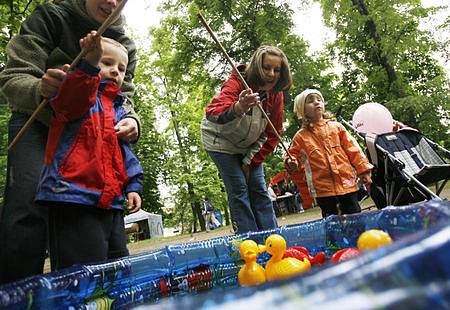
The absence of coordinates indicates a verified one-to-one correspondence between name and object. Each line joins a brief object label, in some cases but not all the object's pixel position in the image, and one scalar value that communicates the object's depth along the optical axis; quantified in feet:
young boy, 3.96
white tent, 45.91
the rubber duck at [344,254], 2.92
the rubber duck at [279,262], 3.12
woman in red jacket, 7.12
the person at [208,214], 48.11
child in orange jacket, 8.98
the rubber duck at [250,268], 3.25
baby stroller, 10.16
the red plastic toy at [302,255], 3.46
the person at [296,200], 41.50
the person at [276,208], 40.77
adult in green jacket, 4.01
